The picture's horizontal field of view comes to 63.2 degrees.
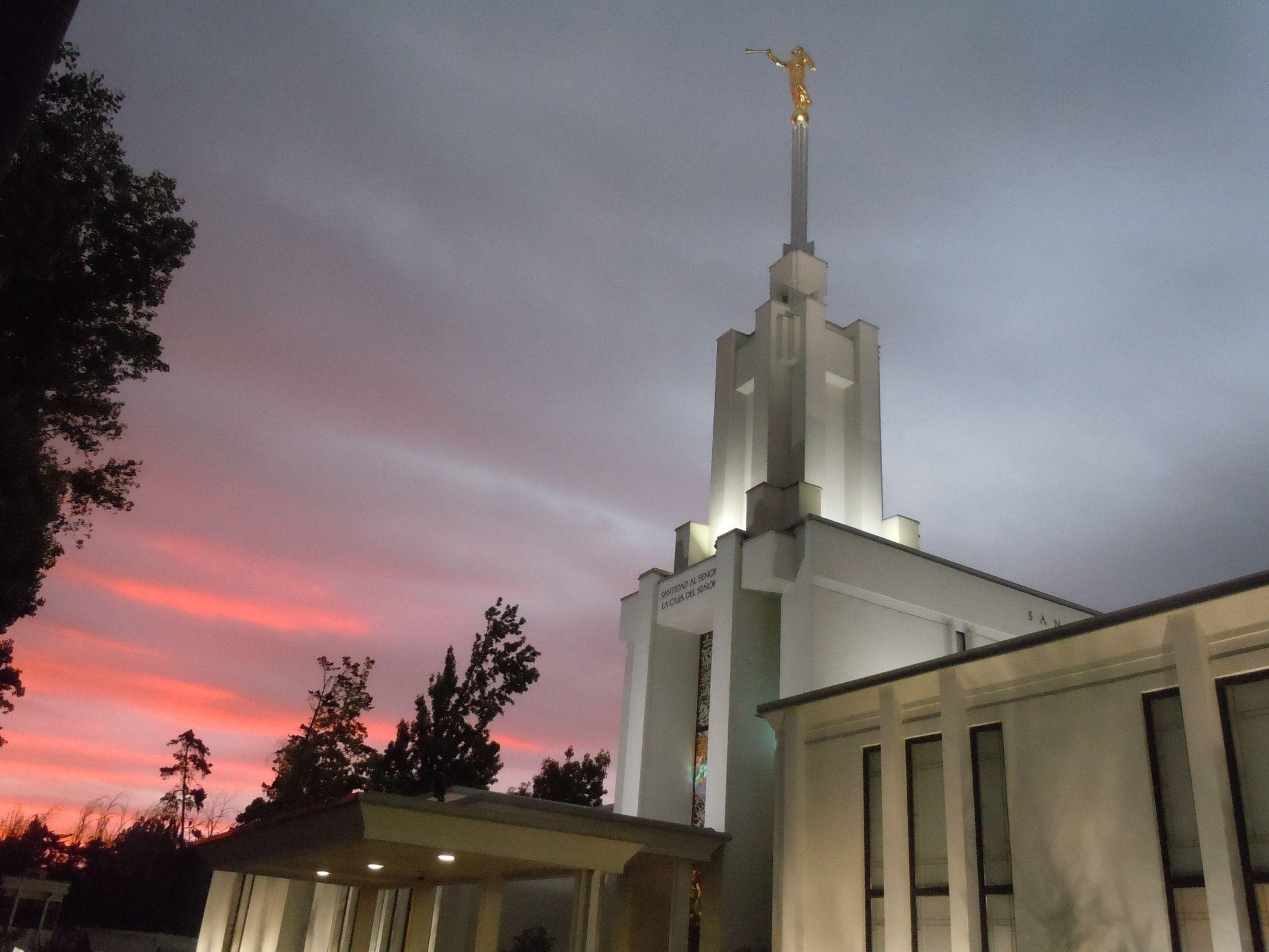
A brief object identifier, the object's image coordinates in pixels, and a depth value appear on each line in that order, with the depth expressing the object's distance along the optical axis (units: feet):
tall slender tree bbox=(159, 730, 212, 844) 189.06
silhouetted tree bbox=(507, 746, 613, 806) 163.22
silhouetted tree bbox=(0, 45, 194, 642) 53.52
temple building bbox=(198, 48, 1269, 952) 42.75
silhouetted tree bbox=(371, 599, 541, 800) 99.76
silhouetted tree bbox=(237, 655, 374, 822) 156.46
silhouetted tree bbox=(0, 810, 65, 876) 153.69
